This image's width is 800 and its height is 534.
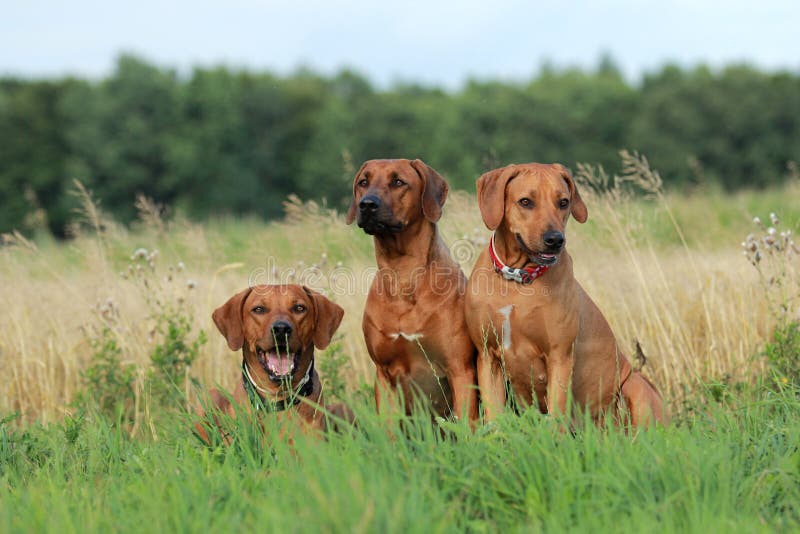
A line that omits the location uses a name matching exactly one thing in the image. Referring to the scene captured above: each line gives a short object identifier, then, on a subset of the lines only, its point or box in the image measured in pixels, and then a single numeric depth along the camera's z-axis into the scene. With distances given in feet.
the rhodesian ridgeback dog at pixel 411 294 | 32.60
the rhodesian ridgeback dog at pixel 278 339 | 31.55
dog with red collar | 30.42
